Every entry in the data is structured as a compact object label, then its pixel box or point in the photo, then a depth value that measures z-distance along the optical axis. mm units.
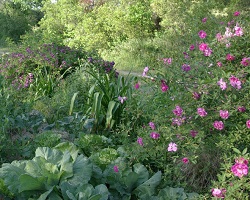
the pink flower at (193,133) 2954
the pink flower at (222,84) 2891
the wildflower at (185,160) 2802
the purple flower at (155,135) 3053
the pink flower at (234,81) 2882
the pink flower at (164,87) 3180
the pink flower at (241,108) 2938
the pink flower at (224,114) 2867
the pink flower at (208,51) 3256
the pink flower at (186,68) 3271
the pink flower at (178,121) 2996
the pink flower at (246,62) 3072
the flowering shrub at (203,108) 2939
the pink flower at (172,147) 2877
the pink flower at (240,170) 2377
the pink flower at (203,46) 3240
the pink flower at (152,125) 3150
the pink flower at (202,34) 3421
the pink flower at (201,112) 2900
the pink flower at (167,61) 3558
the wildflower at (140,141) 3162
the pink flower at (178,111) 2984
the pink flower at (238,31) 3199
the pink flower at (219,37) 3312
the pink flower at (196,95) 3041
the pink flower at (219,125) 2898
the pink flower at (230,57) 3200
